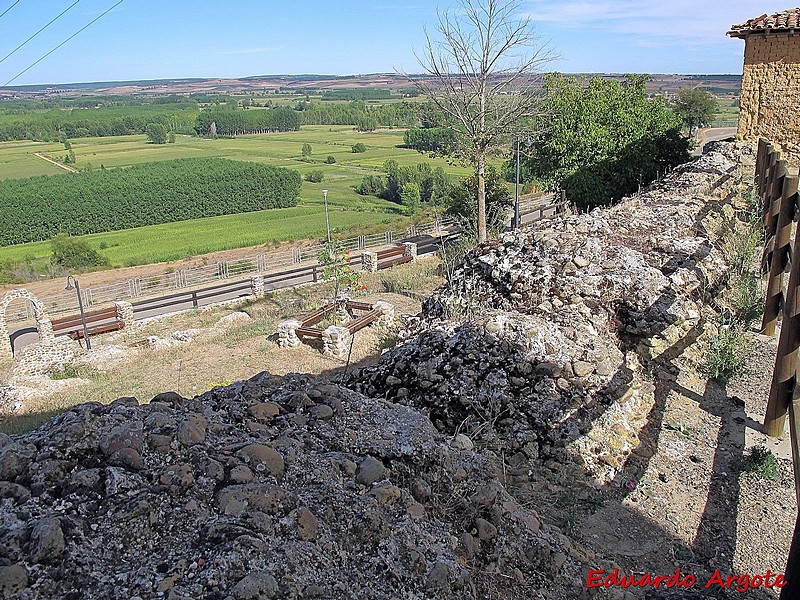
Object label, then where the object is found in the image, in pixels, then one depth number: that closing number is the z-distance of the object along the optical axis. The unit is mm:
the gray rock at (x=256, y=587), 2066
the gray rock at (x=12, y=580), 1980
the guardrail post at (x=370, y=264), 24828
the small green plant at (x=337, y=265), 16359
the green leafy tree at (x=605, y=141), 19625
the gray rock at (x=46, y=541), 2104
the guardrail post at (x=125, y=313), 19422
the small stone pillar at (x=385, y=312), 14850
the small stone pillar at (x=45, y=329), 15656
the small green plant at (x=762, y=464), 4125
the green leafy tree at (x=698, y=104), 49384
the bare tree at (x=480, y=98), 17891
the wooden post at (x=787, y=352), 4051
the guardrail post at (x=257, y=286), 23073
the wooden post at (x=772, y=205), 6480
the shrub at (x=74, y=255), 44781
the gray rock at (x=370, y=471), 2900
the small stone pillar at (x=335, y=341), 13750
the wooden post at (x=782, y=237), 5477
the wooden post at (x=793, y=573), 2699
